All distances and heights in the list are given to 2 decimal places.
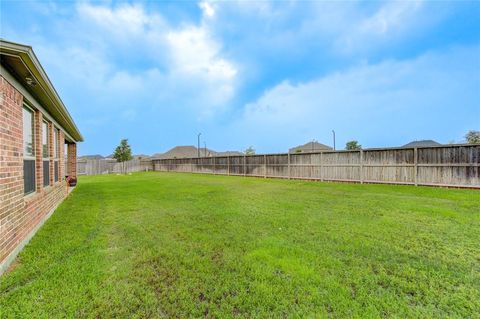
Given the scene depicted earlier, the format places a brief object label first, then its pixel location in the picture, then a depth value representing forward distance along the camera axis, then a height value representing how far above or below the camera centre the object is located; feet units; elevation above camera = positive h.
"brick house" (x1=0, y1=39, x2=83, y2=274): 9.84 +1.13
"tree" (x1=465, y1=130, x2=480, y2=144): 88.27 +9.00
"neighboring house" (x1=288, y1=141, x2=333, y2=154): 148.30 +9.80
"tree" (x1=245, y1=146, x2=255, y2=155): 152.15 +7.73
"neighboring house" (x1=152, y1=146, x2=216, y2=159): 182.91 +8.46
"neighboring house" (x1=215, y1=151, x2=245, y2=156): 181.38 +7.79
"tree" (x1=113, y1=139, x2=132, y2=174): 86.84 +4.23
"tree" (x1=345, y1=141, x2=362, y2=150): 140.46 +9.59
